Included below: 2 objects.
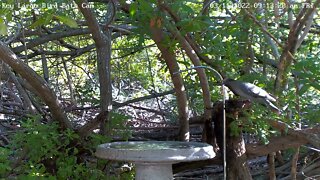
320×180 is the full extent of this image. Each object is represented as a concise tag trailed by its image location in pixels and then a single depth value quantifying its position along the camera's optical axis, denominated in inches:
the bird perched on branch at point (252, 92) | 150.9
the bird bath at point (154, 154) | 128.8
